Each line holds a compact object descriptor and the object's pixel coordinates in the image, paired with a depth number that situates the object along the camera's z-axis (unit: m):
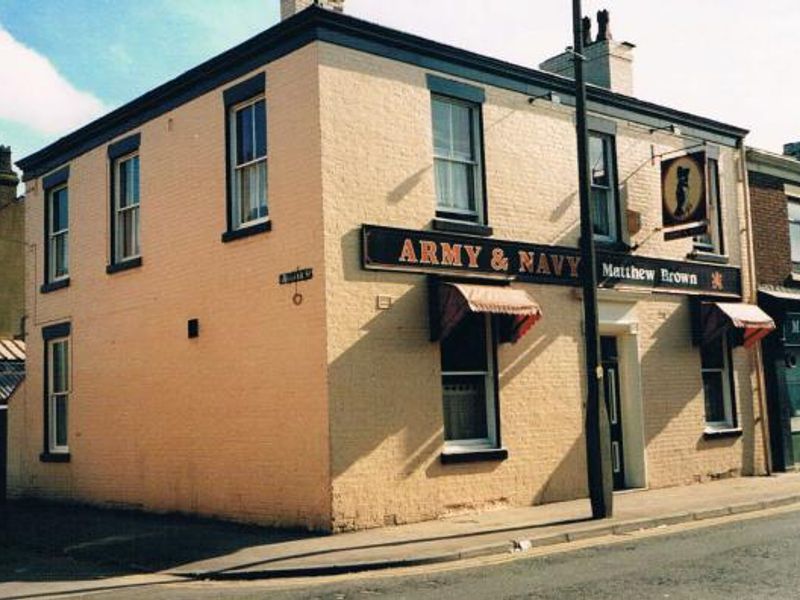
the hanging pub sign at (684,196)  15.76
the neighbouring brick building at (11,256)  25.67
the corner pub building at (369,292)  12.60
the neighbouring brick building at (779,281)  18.52
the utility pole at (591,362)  12.06
